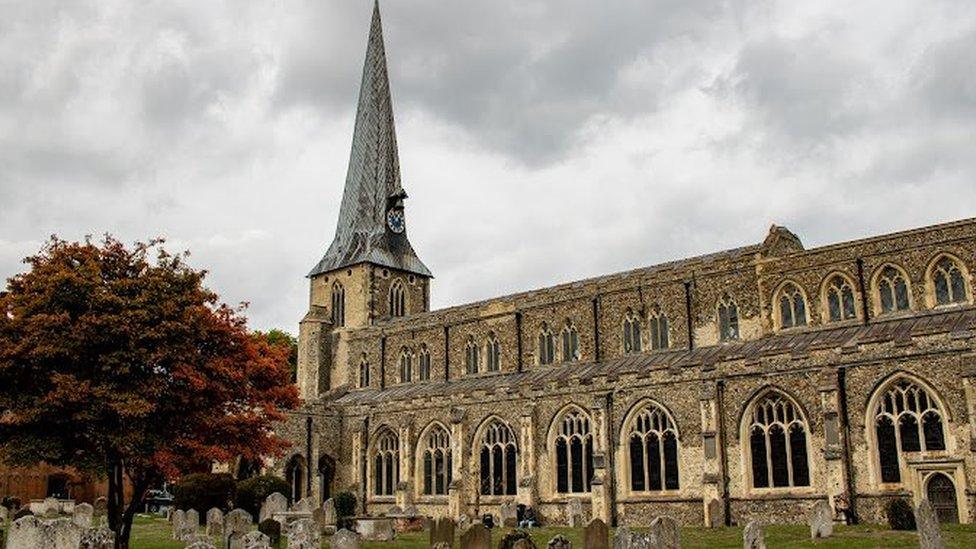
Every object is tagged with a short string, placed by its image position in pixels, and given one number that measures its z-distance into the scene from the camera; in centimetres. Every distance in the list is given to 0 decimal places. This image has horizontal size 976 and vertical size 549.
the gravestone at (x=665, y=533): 1587
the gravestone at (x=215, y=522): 2738
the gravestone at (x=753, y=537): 1697
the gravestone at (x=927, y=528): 1586
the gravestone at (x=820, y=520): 2258
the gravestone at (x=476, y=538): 1770
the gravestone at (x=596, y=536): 1727
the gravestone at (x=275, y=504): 3045
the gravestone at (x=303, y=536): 1568
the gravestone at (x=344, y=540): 1659
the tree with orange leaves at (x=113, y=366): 1958
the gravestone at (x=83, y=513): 2723
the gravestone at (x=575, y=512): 3183
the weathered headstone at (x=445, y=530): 2117
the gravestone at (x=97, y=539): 1872
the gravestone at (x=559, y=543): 1596
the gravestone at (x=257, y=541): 1473
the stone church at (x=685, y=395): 2712
